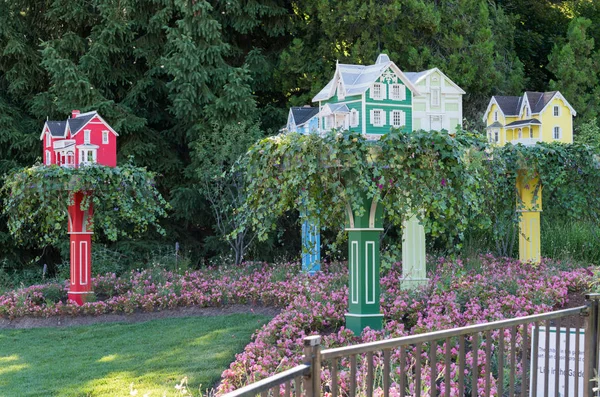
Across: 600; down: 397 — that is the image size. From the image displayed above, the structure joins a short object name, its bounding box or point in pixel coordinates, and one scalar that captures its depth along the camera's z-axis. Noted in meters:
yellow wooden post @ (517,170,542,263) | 13.25
